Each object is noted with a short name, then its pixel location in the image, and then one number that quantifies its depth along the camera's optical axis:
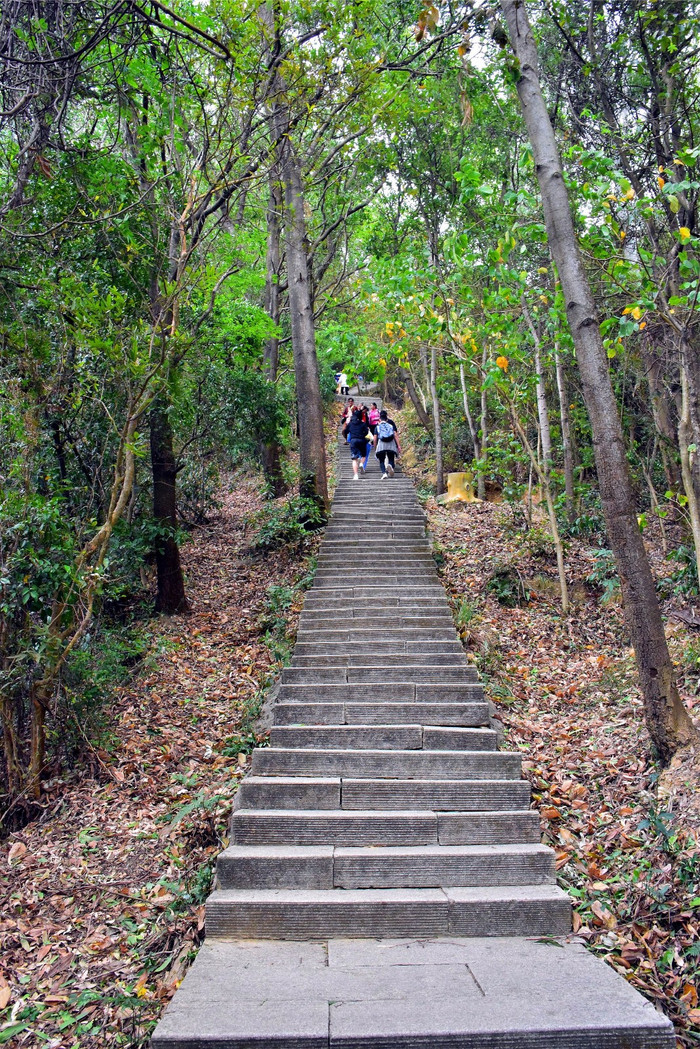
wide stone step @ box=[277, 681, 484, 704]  6.36
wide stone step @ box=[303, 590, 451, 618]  8.12
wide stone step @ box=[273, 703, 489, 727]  6.00
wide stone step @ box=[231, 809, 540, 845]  4.68
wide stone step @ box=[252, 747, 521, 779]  5.34
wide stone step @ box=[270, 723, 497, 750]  5.60
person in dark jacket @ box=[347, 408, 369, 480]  15.49
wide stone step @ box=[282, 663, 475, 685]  6.70
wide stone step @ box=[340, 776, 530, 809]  5.00
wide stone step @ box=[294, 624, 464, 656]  7.33
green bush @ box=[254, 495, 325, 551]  10.48
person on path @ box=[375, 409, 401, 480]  14.67
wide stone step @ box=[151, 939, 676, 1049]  3.06
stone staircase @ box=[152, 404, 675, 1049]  3.13
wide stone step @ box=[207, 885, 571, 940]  4.05
